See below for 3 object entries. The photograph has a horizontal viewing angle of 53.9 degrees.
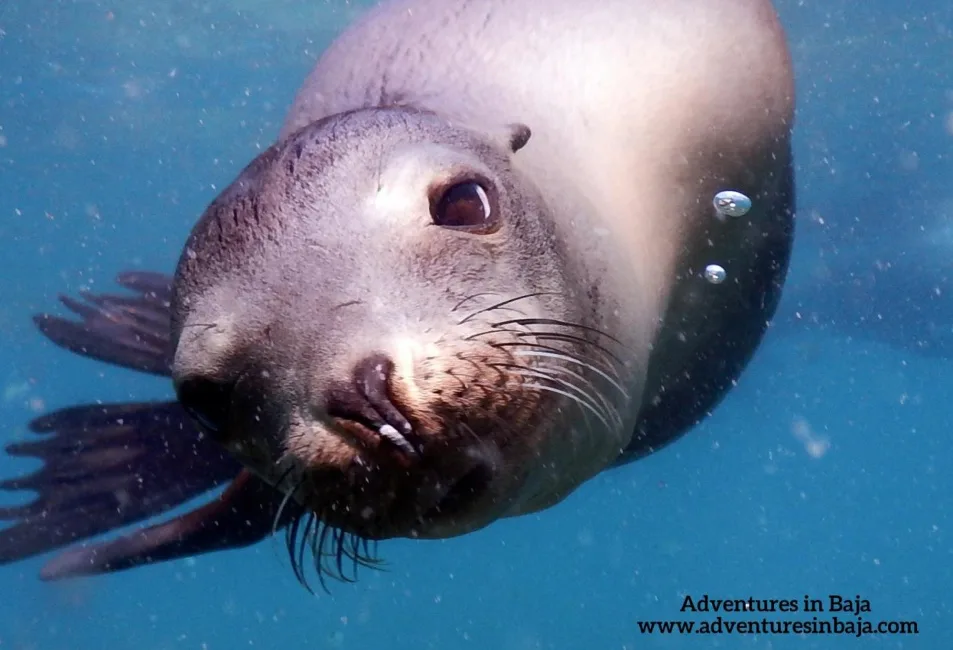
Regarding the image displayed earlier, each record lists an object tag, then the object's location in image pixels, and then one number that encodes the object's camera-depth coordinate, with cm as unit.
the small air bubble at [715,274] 354
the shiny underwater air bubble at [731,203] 343
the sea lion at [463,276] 191
